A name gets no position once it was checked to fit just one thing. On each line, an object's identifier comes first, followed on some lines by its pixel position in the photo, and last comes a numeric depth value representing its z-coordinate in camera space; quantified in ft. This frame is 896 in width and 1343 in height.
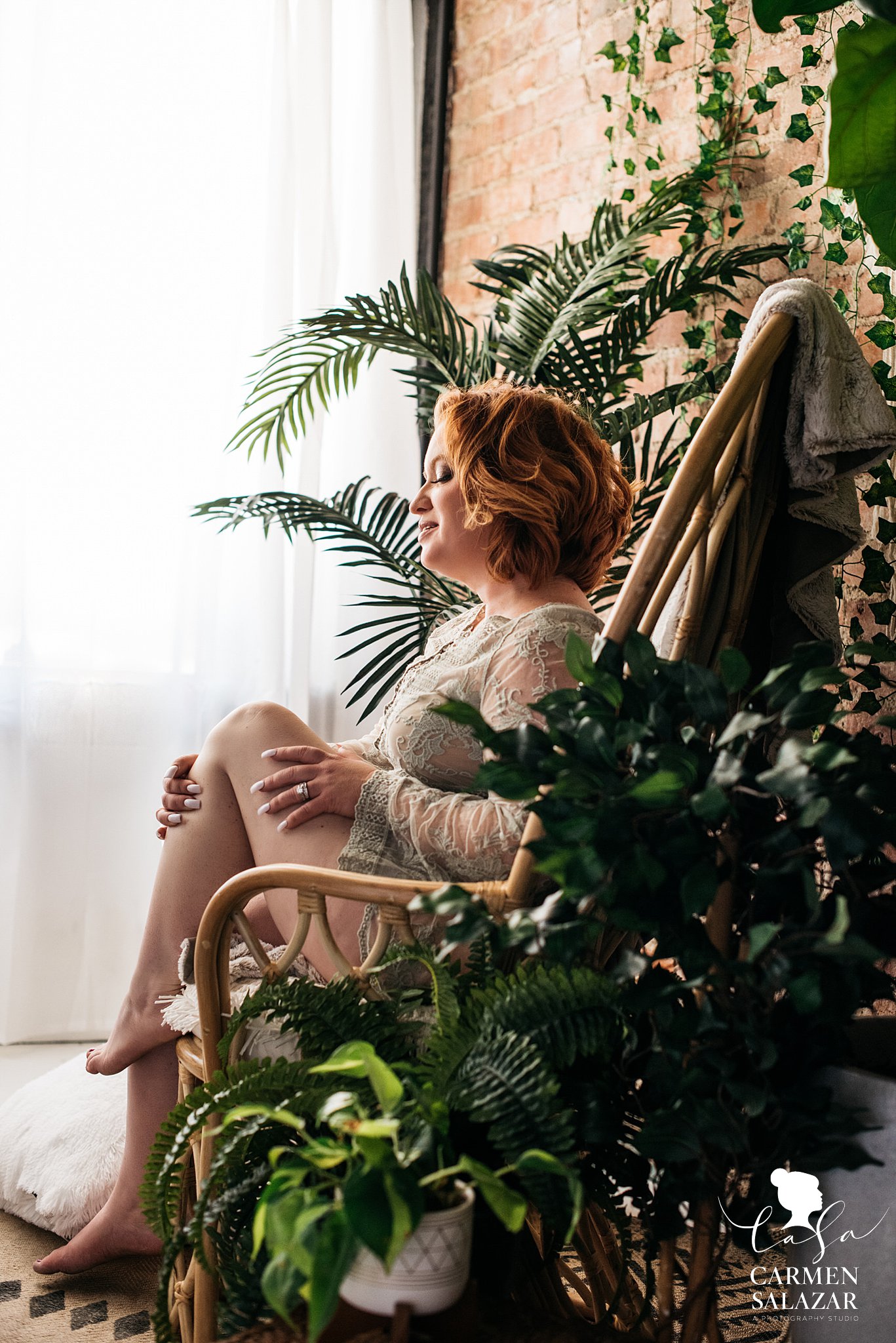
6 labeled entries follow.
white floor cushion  5.53
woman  4.37
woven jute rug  4.70
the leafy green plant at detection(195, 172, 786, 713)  6.85
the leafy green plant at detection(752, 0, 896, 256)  3.73
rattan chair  3.46
